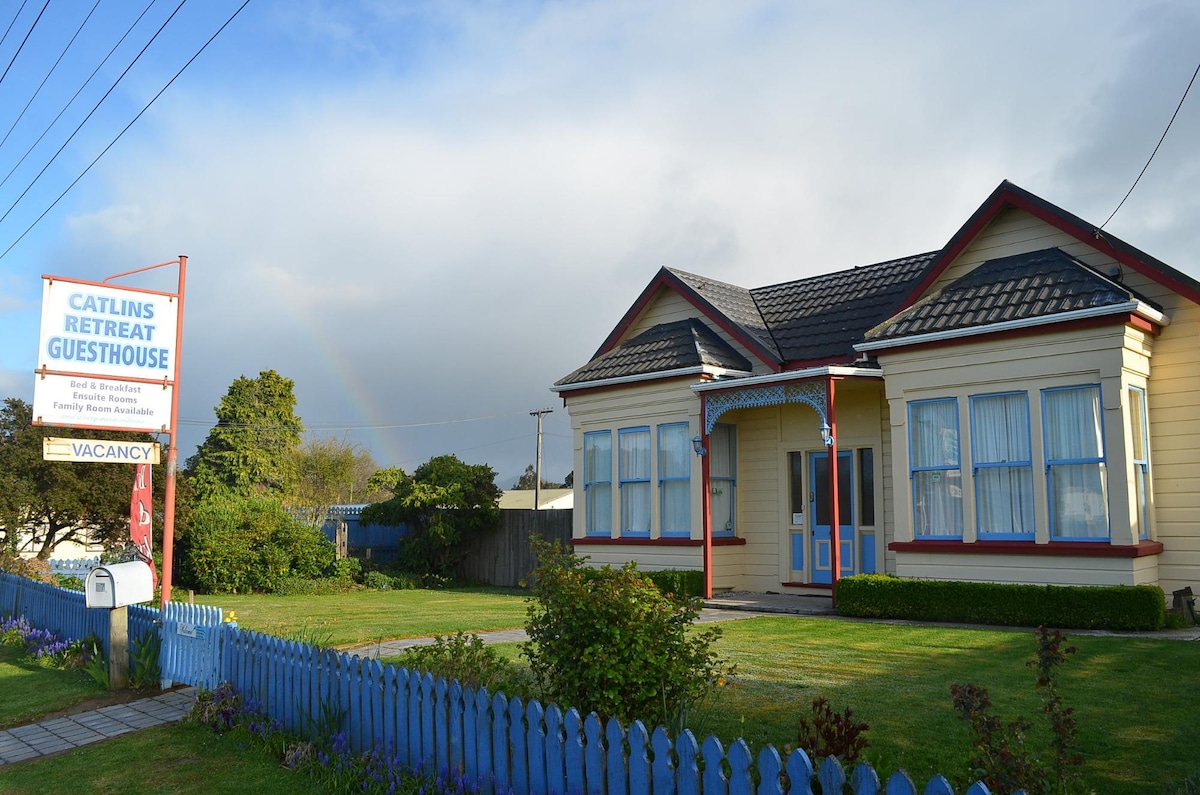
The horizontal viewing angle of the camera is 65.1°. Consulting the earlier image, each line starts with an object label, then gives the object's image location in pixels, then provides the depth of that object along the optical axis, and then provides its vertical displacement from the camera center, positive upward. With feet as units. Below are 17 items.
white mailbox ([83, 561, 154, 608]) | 33.81 -2.53
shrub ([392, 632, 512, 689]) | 23.91 -3.75
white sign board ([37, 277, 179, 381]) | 37.55 +7.57
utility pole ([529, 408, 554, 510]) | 160.12 +10.09
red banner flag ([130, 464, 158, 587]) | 37.14 +0.06
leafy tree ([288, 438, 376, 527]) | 168.45 +8.27
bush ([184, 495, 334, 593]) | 73.82 -2.56
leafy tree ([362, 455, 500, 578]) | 81.66 +0.70
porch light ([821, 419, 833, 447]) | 49.20 +4.43
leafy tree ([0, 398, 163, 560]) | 68.69 +1.86
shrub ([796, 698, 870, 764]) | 16.87 -3.97
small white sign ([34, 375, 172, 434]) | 37.32 +4.56
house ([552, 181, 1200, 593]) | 42.37 +5.27
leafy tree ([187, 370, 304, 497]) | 165.07 +13.08
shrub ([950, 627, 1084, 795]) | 14.58 -3.67
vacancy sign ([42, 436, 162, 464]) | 36.06 +2.52
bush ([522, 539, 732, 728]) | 19.95 -2.81
